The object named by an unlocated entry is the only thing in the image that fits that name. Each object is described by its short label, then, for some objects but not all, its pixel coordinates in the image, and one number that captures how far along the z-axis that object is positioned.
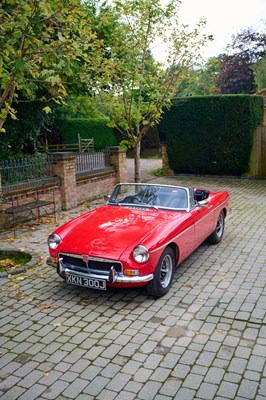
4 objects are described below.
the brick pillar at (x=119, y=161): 14.38
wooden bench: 9.45
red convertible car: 5.25
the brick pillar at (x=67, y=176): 11.64
